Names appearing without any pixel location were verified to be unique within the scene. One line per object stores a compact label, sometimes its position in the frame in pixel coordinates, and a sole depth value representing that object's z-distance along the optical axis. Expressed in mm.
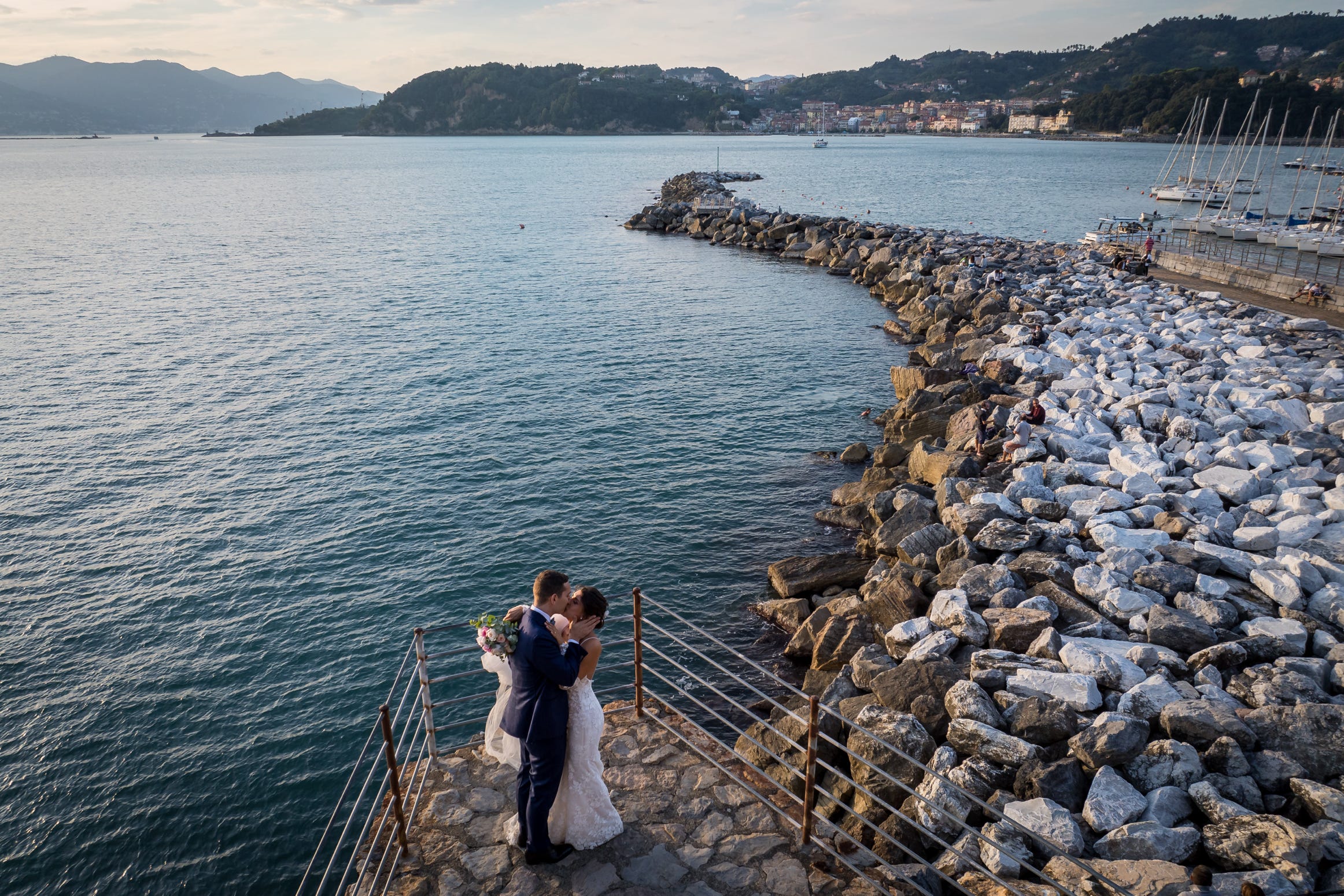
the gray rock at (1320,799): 6742
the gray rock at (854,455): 20797
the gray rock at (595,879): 5742
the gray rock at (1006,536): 12805
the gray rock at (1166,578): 11055
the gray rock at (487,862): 5952
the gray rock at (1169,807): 7023
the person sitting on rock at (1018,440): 16938
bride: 5766
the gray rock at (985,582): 11539
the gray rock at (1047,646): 9781
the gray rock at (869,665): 10023
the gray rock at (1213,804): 6902
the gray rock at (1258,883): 5988
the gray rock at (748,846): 6109
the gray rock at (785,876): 5773
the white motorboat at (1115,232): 46156
